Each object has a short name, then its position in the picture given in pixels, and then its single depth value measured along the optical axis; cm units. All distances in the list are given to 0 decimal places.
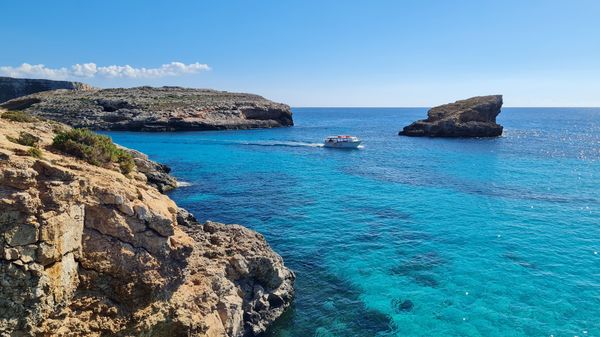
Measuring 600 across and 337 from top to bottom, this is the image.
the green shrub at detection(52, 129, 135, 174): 1546
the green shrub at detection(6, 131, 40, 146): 1434
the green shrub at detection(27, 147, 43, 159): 1321
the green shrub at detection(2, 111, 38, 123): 1795
